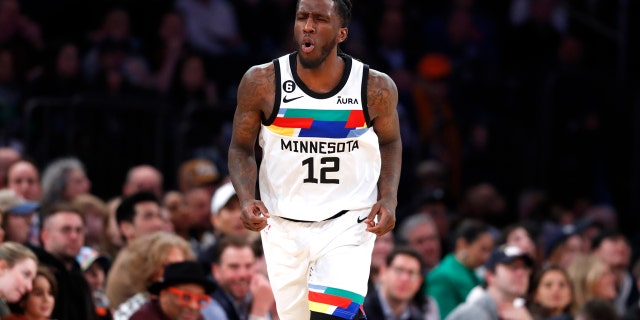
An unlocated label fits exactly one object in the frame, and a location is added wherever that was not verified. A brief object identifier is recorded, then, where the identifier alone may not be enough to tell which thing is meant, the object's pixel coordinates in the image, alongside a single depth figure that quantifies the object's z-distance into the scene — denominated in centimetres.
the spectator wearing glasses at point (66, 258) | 1723
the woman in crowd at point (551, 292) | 2242
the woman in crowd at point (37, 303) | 1618
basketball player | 1398
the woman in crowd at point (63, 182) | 2353
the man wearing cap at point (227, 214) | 2140
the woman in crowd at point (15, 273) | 1591
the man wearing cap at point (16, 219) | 1870
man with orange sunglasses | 1753
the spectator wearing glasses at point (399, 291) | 2044
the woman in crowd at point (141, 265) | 1839
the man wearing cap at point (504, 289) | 2089
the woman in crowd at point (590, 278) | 2389
